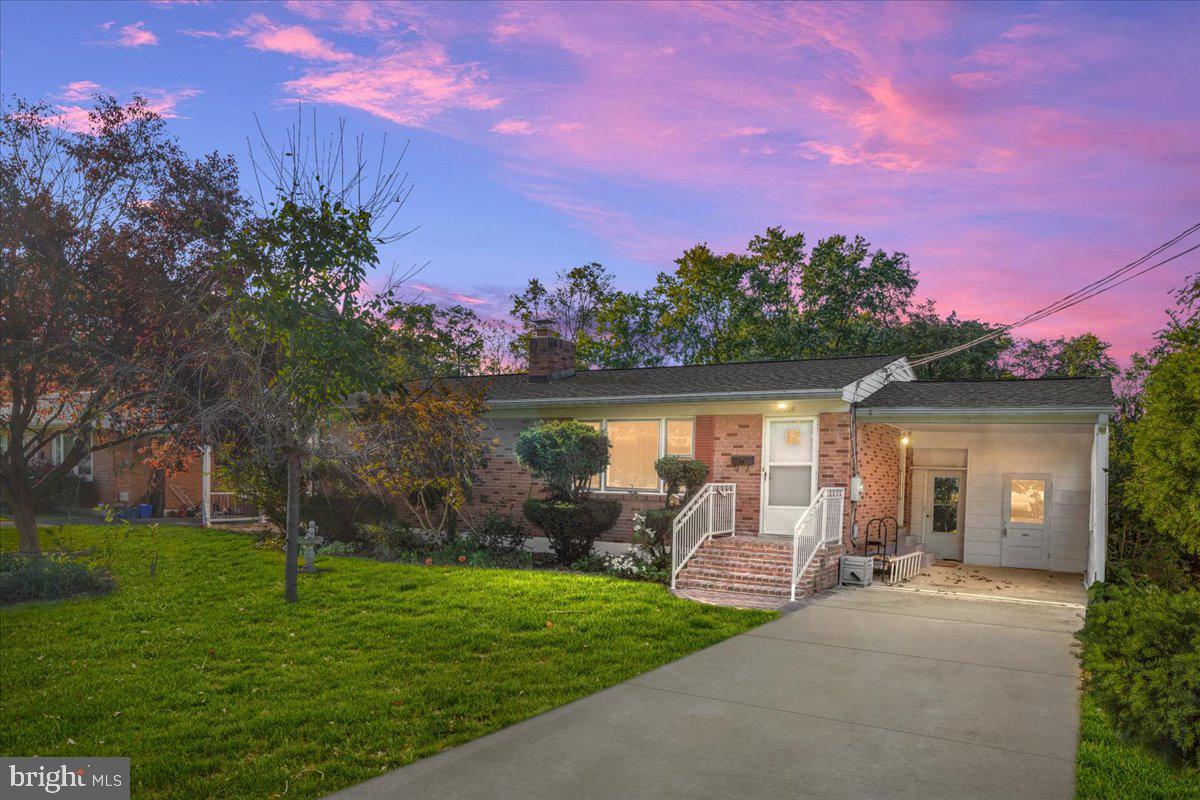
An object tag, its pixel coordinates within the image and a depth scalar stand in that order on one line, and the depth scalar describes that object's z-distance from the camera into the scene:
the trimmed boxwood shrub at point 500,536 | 15.05
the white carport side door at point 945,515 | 16.61
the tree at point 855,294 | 27.19
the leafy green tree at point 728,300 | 30.58
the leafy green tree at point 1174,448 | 7.77
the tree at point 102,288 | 12.30
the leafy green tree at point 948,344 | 25.79
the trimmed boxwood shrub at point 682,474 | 13.94
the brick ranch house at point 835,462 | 12.63
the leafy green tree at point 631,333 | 35.25
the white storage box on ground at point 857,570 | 12.95
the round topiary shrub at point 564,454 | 14.20
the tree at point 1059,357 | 31.23
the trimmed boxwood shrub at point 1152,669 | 4.08
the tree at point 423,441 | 14.64
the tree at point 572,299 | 37.56
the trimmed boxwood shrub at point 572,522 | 14.19
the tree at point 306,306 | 10.00
